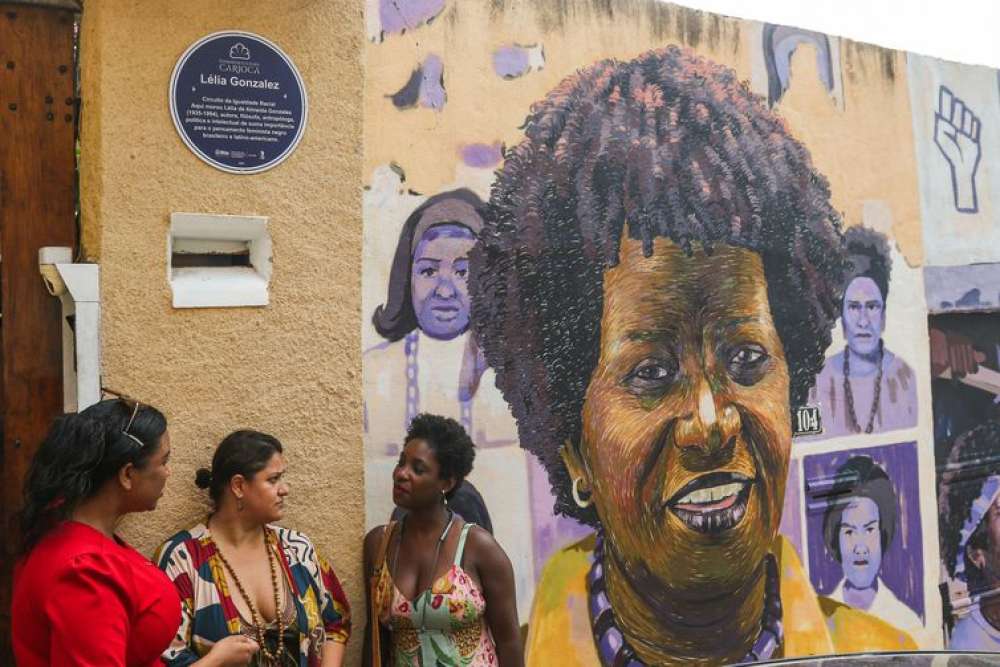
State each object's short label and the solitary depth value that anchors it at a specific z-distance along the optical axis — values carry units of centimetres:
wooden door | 323
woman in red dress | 244
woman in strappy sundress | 347
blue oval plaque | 331
